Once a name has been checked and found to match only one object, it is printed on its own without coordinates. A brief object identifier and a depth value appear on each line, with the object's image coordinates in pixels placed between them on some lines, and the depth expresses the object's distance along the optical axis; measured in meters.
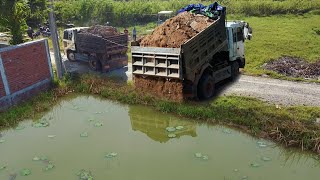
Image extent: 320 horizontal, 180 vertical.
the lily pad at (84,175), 6.06
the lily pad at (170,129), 8.09
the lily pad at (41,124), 8.47
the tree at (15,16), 10.48
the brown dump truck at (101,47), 12.54
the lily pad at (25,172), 6.25
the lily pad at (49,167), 6.39
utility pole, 11.00
